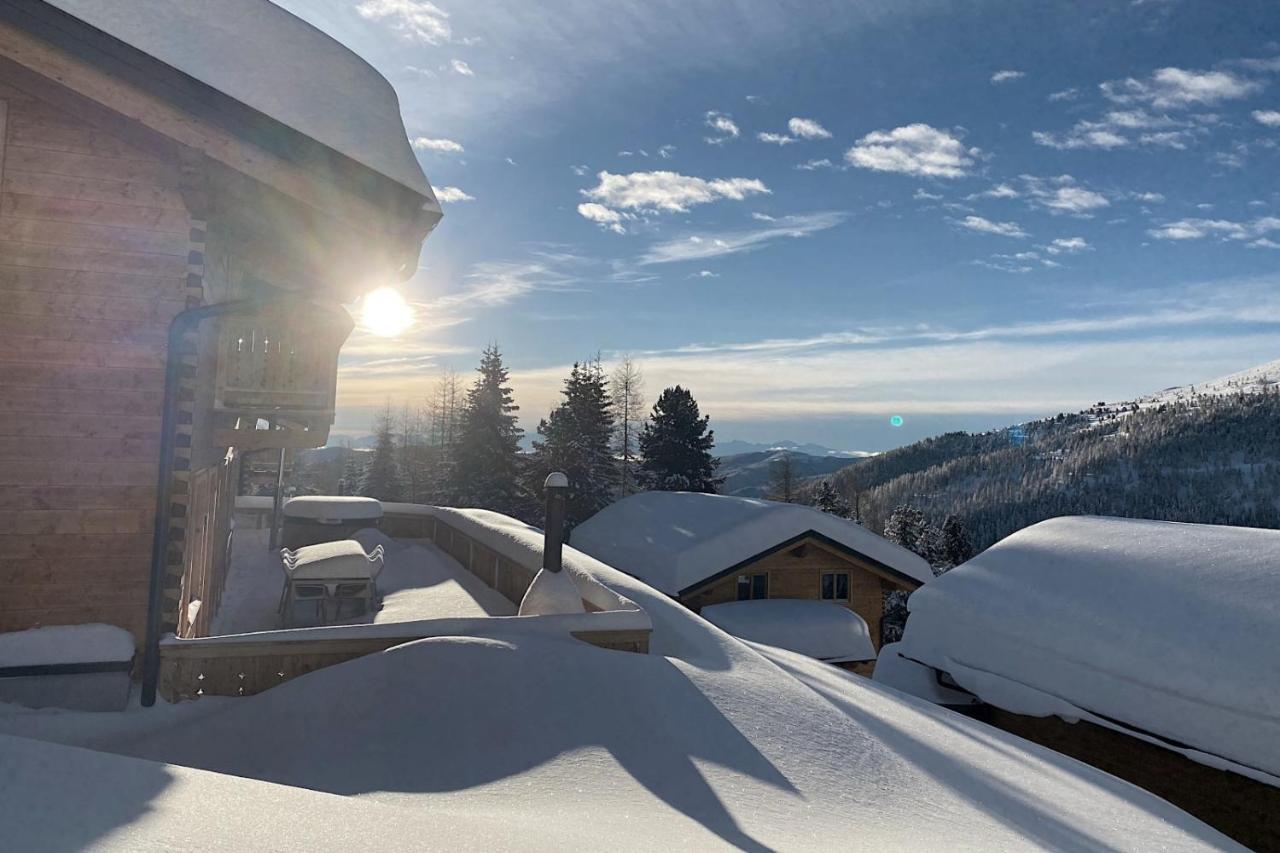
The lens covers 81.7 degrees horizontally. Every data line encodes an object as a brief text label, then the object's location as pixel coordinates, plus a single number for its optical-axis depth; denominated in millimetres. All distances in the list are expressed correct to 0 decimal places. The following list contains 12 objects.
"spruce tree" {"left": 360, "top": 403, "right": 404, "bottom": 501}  53406
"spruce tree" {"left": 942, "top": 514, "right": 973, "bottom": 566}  53656
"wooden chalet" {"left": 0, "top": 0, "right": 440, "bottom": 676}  6473
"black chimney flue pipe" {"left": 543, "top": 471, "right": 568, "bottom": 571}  9180
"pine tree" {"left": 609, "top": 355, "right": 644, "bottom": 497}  47259
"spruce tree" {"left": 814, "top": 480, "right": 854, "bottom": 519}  49438
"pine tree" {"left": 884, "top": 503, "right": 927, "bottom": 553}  54812
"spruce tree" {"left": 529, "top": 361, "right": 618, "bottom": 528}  37000
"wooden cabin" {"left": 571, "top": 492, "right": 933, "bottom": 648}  19828
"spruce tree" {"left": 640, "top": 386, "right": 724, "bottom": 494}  42094
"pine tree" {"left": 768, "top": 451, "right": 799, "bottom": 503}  54312
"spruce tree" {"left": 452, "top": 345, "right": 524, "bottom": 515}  36969
